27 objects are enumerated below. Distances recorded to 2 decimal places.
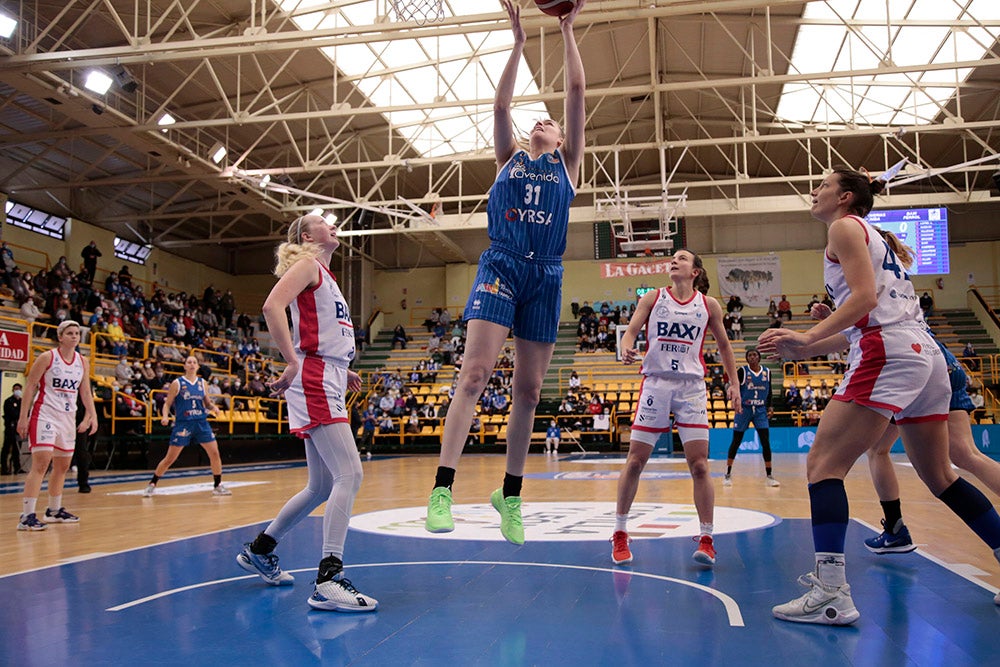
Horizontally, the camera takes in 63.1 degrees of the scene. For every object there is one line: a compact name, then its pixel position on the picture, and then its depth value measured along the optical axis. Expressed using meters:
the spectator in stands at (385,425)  24.67
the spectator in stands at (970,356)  25.04
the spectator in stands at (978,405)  20.59
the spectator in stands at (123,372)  16.89
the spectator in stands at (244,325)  30.36
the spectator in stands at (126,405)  15.65
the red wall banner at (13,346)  14.08
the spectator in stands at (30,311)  17.16
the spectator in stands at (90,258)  24.11
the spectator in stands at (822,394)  22.54
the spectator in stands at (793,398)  22.59
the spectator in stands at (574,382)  25.03
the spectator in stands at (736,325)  28.99
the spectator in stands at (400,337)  32.25
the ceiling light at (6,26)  13.77
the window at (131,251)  28.14
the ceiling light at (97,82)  15.91
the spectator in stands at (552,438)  22.30
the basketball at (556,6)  3.62
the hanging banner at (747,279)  31.64
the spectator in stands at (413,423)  24.75
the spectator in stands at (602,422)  22.86
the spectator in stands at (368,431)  23.31
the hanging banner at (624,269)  25.77
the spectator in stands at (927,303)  28.42
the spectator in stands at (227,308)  30.24
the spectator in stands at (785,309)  29.86
